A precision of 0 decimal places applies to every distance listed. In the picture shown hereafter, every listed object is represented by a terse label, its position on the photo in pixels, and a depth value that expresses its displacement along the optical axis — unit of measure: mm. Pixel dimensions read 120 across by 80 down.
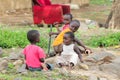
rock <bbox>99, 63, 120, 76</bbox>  9043
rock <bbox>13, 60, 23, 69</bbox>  9027
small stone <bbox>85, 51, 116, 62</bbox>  9606
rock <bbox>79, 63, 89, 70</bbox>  8986
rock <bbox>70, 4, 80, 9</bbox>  23328
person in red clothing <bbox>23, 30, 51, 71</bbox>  8266
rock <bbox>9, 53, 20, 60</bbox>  9777
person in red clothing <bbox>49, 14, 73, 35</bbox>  9543
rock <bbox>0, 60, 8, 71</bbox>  8840
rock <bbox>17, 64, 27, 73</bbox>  8253
